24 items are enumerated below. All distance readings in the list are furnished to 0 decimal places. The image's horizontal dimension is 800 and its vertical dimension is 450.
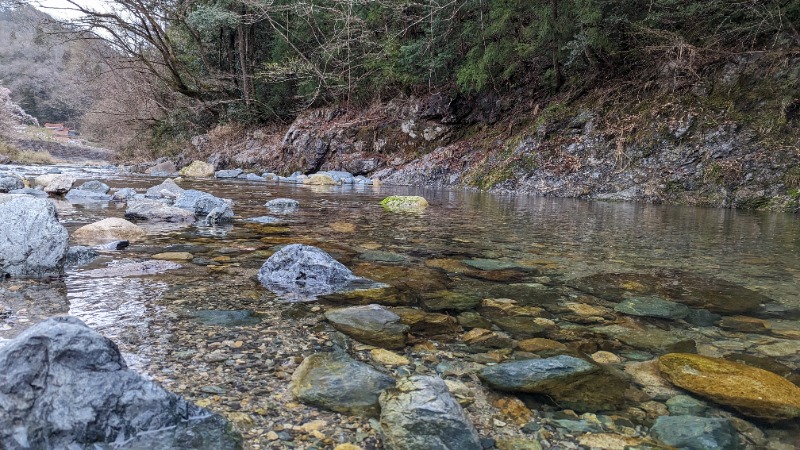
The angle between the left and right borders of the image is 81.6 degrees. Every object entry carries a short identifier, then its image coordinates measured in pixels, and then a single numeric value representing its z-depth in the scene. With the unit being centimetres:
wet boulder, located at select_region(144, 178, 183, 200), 725
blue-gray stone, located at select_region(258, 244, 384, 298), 247
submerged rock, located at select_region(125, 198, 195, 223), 483
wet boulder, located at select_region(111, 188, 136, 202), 686
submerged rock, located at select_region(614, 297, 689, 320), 215
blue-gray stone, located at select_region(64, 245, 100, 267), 273
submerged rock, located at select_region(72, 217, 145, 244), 362
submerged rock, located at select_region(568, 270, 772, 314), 232
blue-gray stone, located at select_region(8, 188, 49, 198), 632
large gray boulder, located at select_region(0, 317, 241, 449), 102
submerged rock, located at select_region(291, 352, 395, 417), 131
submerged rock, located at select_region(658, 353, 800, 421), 130
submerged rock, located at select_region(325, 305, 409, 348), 178
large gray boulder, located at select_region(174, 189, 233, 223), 481
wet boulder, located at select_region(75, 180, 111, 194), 757
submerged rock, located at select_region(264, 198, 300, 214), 621
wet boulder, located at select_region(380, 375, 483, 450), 111
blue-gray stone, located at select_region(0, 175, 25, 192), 652
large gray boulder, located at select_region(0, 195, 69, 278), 245
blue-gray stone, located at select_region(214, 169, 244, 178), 1623
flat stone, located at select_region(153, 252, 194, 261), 300
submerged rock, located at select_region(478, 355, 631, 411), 139
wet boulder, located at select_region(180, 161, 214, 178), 1669
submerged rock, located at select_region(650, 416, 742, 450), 116
